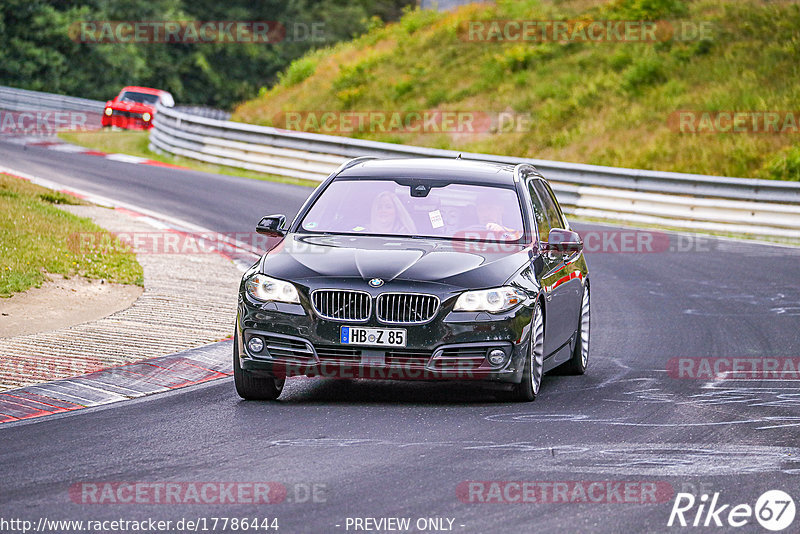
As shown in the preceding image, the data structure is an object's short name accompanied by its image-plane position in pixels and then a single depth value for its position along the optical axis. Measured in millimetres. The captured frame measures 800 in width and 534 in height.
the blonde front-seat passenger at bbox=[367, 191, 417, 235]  19578
